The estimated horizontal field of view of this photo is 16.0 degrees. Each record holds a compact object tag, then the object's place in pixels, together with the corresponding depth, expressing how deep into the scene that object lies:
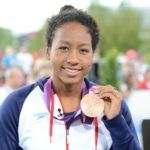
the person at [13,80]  7.48
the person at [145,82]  10.46
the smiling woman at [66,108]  2.44
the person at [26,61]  12.48
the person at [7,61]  10.86
